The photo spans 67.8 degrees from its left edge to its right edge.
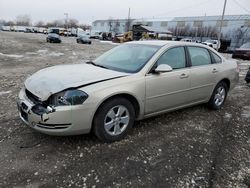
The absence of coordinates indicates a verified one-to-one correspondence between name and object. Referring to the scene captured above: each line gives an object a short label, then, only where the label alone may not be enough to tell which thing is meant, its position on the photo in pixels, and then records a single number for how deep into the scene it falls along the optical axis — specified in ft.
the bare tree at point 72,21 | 284.81
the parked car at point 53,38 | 71.88
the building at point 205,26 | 107.64
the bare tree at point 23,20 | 351.65
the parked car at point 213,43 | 83.35
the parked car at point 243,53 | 45.47
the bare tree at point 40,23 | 347.36
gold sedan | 7.91
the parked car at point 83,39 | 81.47
